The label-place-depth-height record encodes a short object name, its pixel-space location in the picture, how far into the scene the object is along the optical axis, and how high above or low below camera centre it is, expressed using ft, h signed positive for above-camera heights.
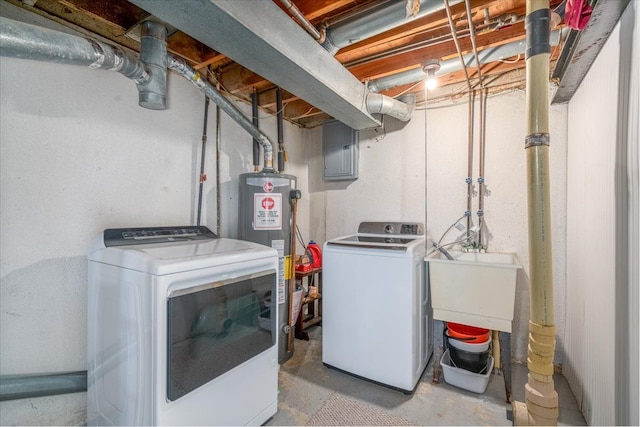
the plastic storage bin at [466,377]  6.25 -3.77
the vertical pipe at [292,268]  7.61 -1.51
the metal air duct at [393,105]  7.37 +3.05
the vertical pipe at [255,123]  8.27 +2.94
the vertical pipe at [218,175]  7.67 +1.08
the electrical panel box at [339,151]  9.70 +2.26
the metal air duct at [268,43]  3.75 +2.74
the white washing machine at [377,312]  6.23 -2.35
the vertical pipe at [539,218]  3.41 -0.04
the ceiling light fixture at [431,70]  6.19 +3.33
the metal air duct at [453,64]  5.70 +3.49
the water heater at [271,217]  7.07 -0.08
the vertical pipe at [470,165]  7.79 +1.41
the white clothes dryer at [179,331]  3.89 -1.88
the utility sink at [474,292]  5.74 -1.68
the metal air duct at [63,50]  3.73 +2.50
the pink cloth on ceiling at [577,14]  3.65 +2.73
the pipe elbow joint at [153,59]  5.19 +2.93
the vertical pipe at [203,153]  7.18 +1.61
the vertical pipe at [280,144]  8.50 +2.21
